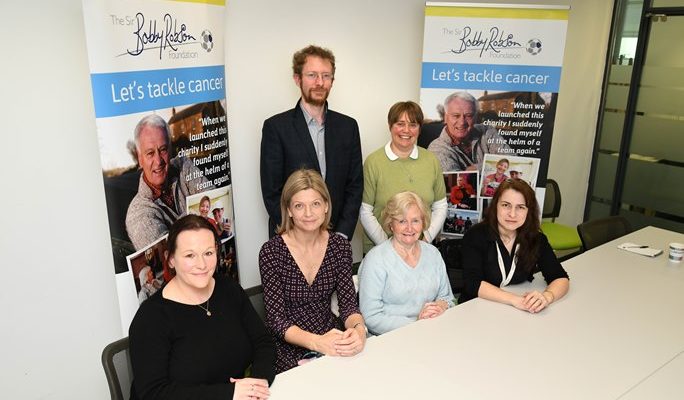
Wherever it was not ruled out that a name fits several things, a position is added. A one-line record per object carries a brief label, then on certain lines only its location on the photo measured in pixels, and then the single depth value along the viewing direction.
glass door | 5.00
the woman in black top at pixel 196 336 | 1.81
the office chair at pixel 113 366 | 1.83
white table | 1.87
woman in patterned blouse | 2.37
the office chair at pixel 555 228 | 4.29
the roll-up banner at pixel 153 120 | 2.33
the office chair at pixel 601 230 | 3.57
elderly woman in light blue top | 2.50
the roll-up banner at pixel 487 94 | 3.99
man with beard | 3.13
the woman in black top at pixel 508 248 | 2.71
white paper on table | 3.30
